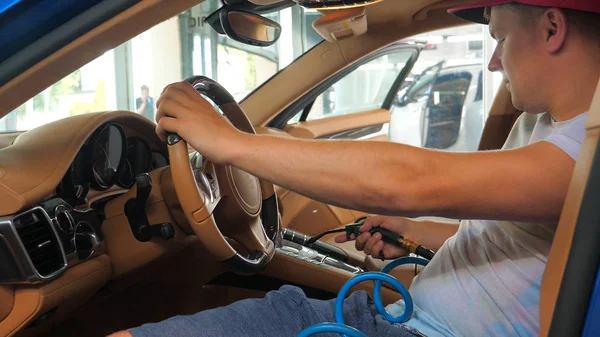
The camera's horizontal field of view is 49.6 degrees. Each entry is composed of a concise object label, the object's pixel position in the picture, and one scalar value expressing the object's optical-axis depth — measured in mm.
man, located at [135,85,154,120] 7027
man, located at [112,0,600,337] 957
